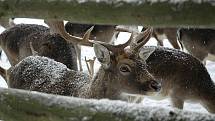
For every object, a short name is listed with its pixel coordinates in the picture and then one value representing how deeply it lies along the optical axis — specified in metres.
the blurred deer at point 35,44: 14.92
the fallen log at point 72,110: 3.92
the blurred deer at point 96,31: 18.86
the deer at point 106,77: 9.73
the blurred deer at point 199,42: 16.48
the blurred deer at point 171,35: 19.08
